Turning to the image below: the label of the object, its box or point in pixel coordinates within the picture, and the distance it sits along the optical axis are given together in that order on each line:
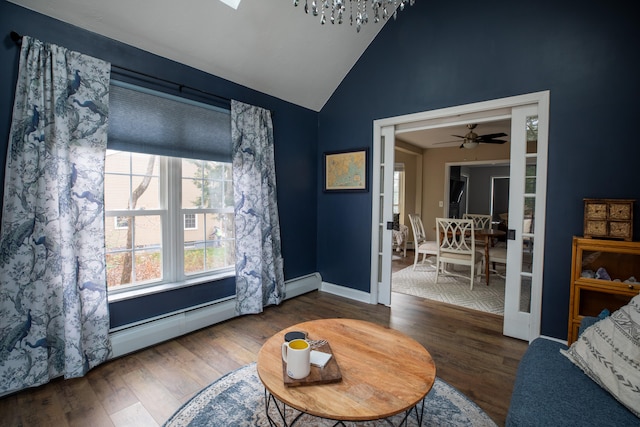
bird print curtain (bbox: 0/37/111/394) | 1.80
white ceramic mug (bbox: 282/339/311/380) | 1.22
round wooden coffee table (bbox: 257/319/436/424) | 1.08
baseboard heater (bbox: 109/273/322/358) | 2.26
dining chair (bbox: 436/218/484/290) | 4.00
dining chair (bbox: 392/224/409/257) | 6.32
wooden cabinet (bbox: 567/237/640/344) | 2.04
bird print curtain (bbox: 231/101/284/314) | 2.98
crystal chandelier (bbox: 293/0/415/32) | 1.53
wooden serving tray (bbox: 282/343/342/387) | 1.21
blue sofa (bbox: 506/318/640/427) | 1.07
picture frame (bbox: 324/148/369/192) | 3.51
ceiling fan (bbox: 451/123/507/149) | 4.91
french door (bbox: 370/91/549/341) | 2.43
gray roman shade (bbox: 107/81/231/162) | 2.24
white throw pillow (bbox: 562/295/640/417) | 1.12
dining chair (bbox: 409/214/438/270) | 4.71
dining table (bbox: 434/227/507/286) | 4.18
